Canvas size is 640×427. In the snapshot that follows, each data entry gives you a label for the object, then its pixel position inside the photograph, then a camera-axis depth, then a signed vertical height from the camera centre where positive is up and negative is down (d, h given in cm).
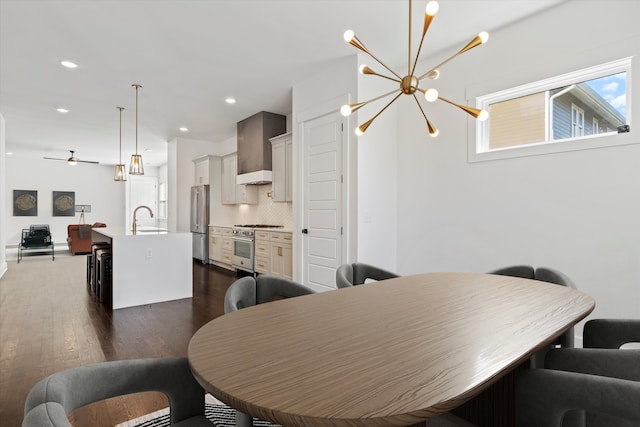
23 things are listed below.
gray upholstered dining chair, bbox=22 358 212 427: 65 -45
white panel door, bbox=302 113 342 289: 390 +17
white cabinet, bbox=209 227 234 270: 654 -68
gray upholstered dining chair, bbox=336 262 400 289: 230 -43
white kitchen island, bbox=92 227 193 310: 397 -68
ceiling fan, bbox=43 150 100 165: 855 +174
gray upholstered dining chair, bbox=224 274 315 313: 155 -39
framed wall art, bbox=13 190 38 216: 1023 +32
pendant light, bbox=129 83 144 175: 469 +67
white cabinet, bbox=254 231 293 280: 490 -63
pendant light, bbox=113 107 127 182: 516 +62
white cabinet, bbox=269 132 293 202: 529 +78
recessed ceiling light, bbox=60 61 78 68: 385 +176
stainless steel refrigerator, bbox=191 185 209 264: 724 -17
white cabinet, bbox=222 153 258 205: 670 +53
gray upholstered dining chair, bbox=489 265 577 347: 154 -40
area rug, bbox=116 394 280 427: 182 -117
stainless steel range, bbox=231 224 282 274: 577 -60
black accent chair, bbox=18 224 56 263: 845 -72
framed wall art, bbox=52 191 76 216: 1083 +33
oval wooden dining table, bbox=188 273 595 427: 69 -39
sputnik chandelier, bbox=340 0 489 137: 172 +79
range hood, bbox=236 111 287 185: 569 +122
